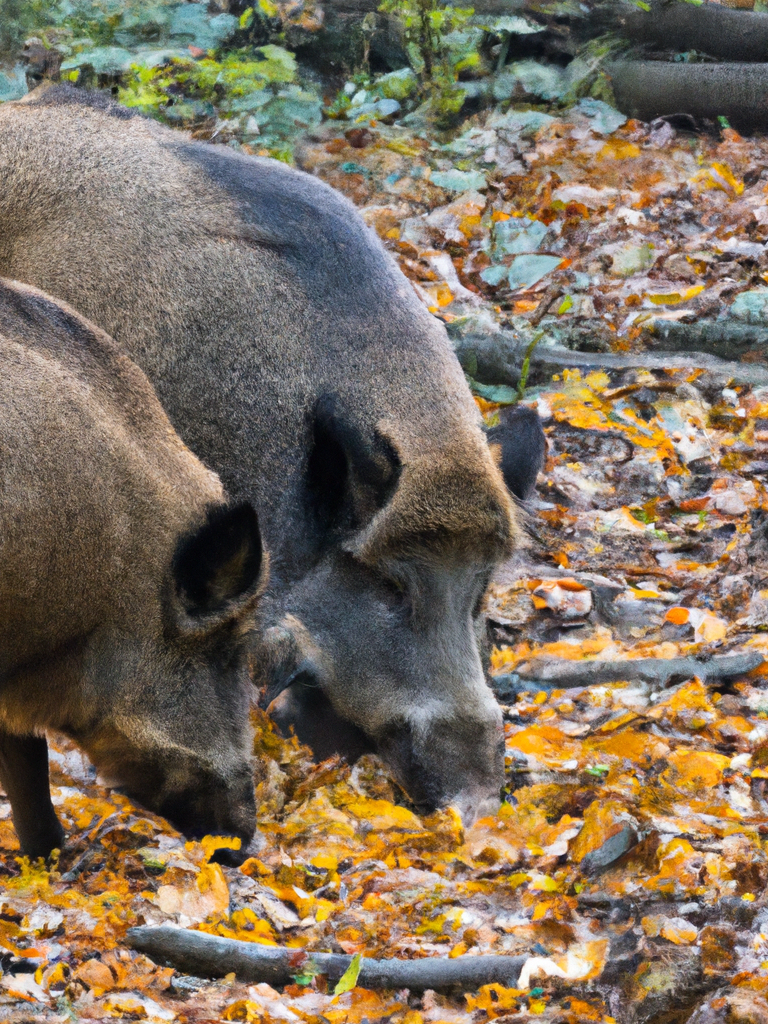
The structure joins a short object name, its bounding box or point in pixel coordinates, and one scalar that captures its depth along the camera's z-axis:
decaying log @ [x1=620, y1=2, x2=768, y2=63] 22.44
